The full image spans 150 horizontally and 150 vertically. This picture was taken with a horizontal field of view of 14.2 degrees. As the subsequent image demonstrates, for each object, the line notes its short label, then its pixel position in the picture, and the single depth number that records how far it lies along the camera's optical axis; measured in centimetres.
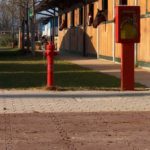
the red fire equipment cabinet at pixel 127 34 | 1495
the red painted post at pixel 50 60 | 1533
